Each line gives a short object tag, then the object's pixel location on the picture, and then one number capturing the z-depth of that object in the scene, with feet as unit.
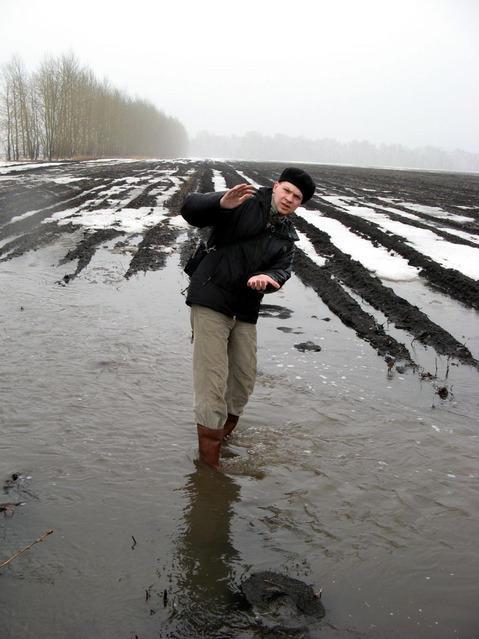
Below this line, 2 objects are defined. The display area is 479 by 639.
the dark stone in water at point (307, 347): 19.69
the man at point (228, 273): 11.19
